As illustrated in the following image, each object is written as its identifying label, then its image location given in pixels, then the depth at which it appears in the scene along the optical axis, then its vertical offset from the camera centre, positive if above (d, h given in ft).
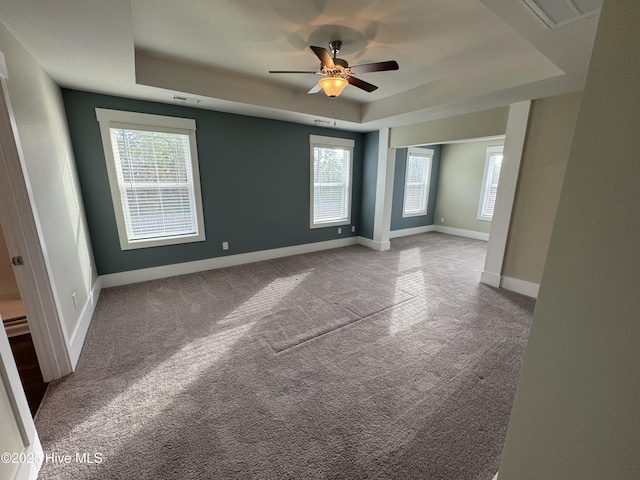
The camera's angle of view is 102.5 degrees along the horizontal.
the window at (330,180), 15.90 -0.03
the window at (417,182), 20.77 -0.11
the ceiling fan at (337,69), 6.97 +3.10
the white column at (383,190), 16.03 -0.61
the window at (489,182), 19.08 -0.04
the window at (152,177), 10.36 +0.03
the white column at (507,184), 10.19 -0.09
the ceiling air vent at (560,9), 4.67 +3.19
